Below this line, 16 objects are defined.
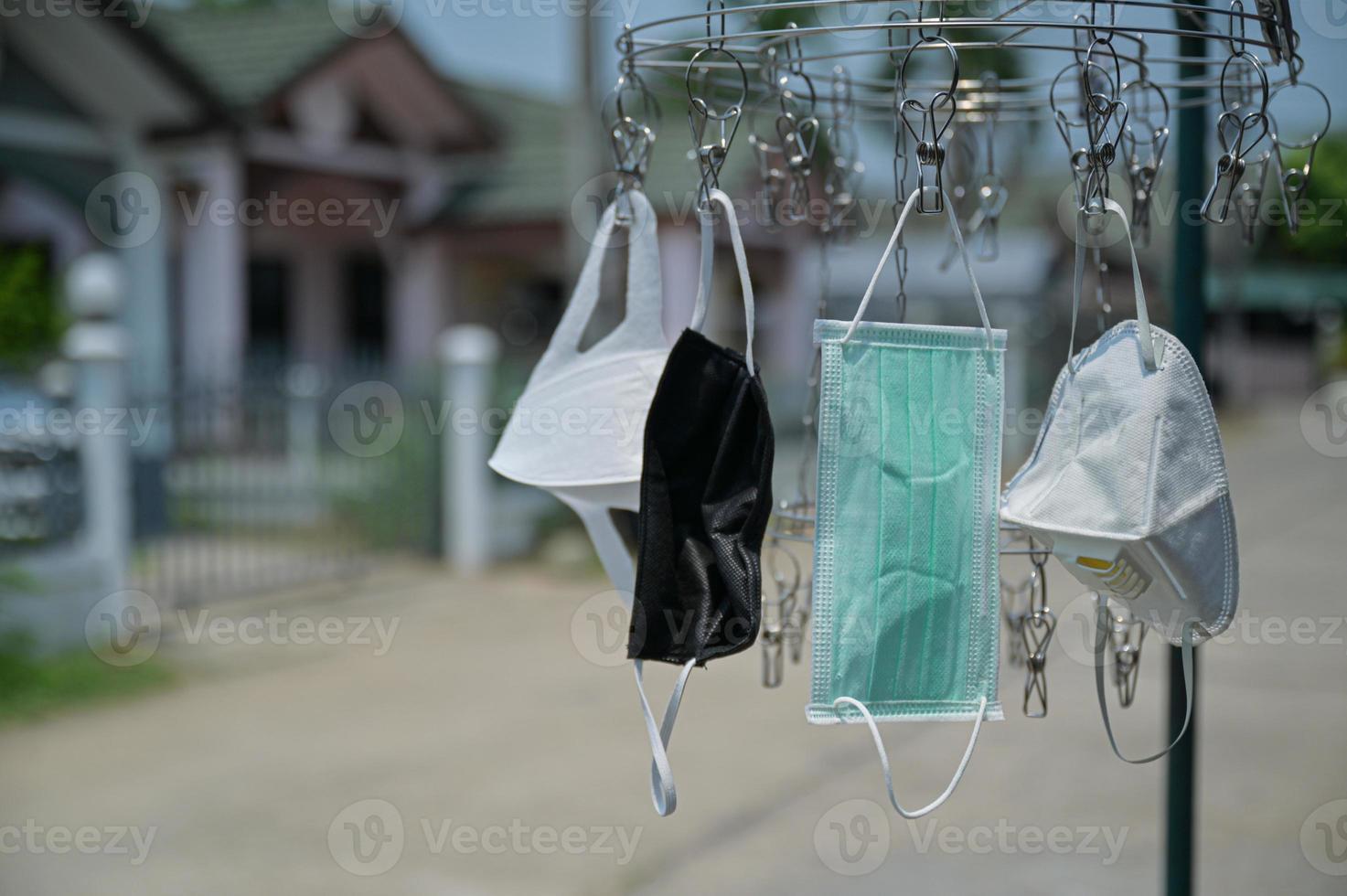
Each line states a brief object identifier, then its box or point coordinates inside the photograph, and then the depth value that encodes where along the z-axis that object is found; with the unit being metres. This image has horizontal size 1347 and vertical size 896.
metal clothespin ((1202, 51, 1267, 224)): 1.91
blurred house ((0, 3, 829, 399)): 9.34
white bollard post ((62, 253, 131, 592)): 6.33
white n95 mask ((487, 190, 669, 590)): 2.12
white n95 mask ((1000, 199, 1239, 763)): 1.81
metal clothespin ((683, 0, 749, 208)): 1.90
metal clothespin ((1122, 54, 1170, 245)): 2.32
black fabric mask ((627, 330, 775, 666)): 1.92
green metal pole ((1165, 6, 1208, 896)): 2.66
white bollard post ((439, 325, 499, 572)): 8.38
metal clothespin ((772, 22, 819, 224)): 2.29
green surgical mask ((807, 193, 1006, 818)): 1.93
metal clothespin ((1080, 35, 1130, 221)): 1.78
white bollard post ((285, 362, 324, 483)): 7.77
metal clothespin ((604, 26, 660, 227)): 2.17
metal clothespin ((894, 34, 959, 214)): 1.74
